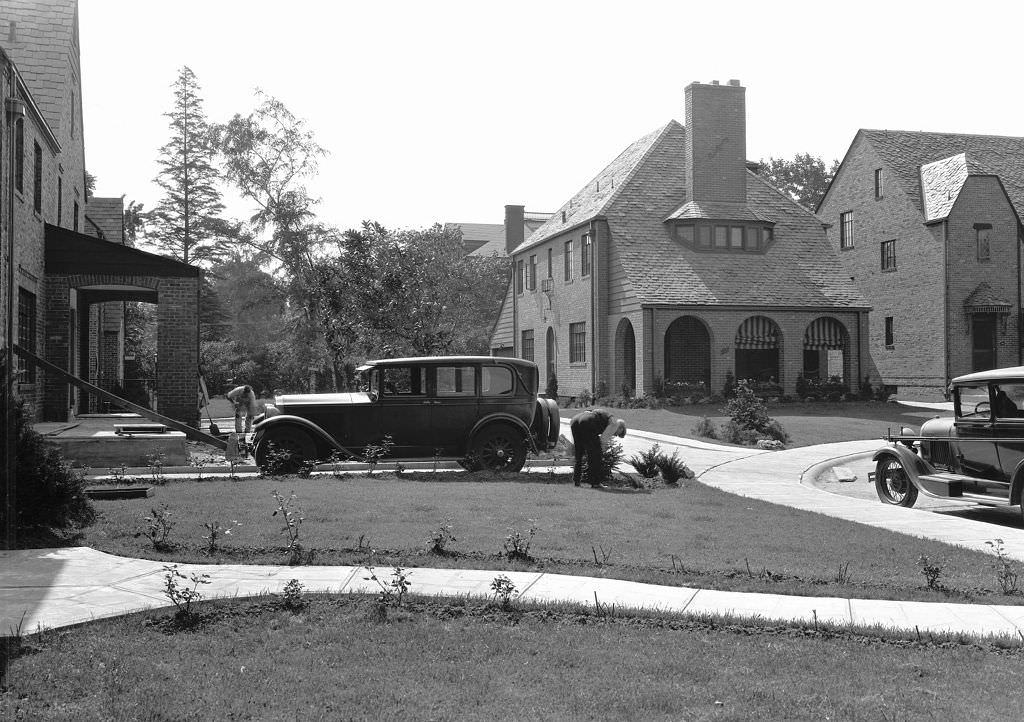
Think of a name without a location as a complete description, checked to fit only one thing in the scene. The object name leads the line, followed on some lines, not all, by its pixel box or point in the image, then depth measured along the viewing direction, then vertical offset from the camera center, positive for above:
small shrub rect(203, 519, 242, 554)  8.33 -1.50
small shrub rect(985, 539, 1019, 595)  7.28 -1.66
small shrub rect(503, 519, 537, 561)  8.21 -1.55
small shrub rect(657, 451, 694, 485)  14.55 -1.52
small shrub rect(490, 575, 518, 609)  6.43 -1.51
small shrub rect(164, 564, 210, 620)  6.02 -1.46
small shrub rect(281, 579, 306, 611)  6.36 -1.54
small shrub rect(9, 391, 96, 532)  9.06 -1.10
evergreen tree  60.31 +11.91
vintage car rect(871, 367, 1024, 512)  11.88 -1.14
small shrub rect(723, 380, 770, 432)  23.05 -1.03
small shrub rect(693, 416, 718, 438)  23.80 -1.49
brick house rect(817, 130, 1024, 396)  39.31 +5.28
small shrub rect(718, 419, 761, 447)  22.59 -1.56
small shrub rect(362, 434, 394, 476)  14.20 -1.19
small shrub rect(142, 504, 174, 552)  8.39 -1.42
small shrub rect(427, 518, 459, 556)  8.29 -1.52
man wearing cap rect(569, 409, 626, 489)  13.58 -0.91
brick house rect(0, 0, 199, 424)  17.36 +2.42
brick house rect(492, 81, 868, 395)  34.31 +3.69
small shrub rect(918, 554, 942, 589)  7.25 -1.59
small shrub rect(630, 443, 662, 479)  14.83 -1.50
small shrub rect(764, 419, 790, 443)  22.70 -1.51
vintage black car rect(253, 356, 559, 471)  14.75 -0.61
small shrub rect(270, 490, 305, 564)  7.99 -1.43
